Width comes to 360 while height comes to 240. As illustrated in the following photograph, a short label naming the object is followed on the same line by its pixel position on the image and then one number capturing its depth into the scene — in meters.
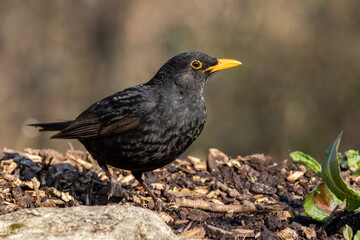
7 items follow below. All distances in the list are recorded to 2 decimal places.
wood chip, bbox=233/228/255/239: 7.95
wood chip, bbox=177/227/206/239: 7.83
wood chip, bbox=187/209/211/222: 8.61
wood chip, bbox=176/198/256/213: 8.98
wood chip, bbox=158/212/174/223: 8.52
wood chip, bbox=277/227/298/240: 8.10
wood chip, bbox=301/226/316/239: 8.16
